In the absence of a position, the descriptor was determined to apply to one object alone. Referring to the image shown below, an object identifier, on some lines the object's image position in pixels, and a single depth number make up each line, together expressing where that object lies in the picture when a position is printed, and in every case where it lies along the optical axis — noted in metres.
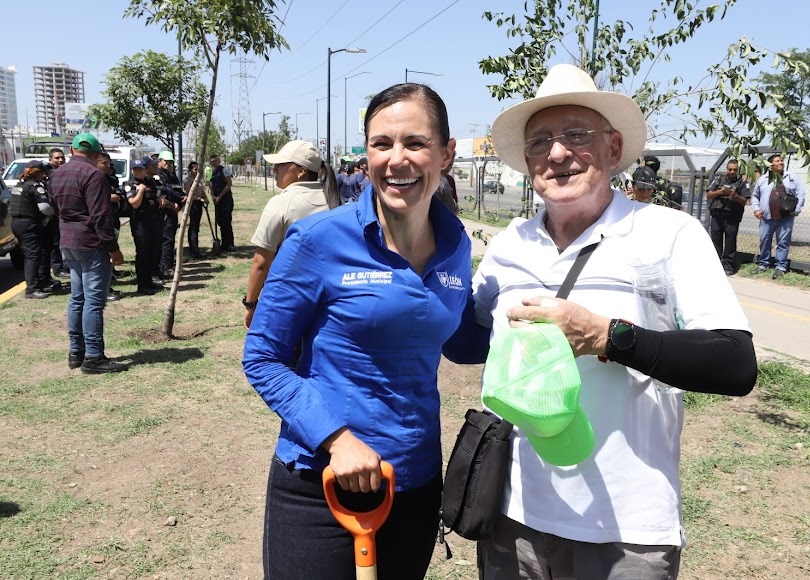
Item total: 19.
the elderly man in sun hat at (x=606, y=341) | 1.55
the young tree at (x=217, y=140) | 40.60
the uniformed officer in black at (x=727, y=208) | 11.59
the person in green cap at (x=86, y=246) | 5.87
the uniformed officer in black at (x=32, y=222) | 9.41
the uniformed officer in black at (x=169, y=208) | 10.94
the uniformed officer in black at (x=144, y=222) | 9.56
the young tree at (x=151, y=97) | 14.63
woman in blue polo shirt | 1.71
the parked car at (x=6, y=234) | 11.15
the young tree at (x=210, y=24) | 7.03
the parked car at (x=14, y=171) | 17.23
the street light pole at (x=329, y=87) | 27.20
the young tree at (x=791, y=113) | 4.11
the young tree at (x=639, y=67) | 4.32
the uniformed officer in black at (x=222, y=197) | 13.03
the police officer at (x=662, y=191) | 5.45
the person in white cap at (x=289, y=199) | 4.57
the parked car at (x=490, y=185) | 20.70
